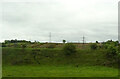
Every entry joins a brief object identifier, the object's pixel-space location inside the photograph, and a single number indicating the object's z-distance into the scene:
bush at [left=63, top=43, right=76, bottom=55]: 62.94
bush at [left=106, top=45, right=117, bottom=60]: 57.75
